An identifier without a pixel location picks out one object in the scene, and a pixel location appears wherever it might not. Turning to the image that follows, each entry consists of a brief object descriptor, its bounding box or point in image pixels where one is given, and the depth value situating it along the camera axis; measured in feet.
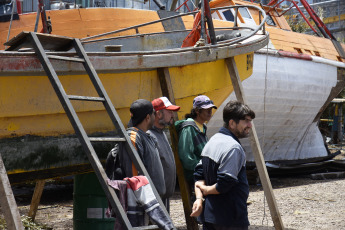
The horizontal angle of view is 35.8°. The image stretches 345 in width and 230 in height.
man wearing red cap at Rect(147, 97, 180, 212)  15.14
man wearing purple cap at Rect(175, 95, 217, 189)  16.81
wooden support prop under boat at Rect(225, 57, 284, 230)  19.85
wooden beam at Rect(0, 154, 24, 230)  11.46
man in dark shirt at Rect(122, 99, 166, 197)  13.73
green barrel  18.75
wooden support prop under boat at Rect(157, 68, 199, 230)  18.28
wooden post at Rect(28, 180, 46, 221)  22.80
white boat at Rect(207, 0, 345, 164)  34.60
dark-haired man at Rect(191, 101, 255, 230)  11.41
